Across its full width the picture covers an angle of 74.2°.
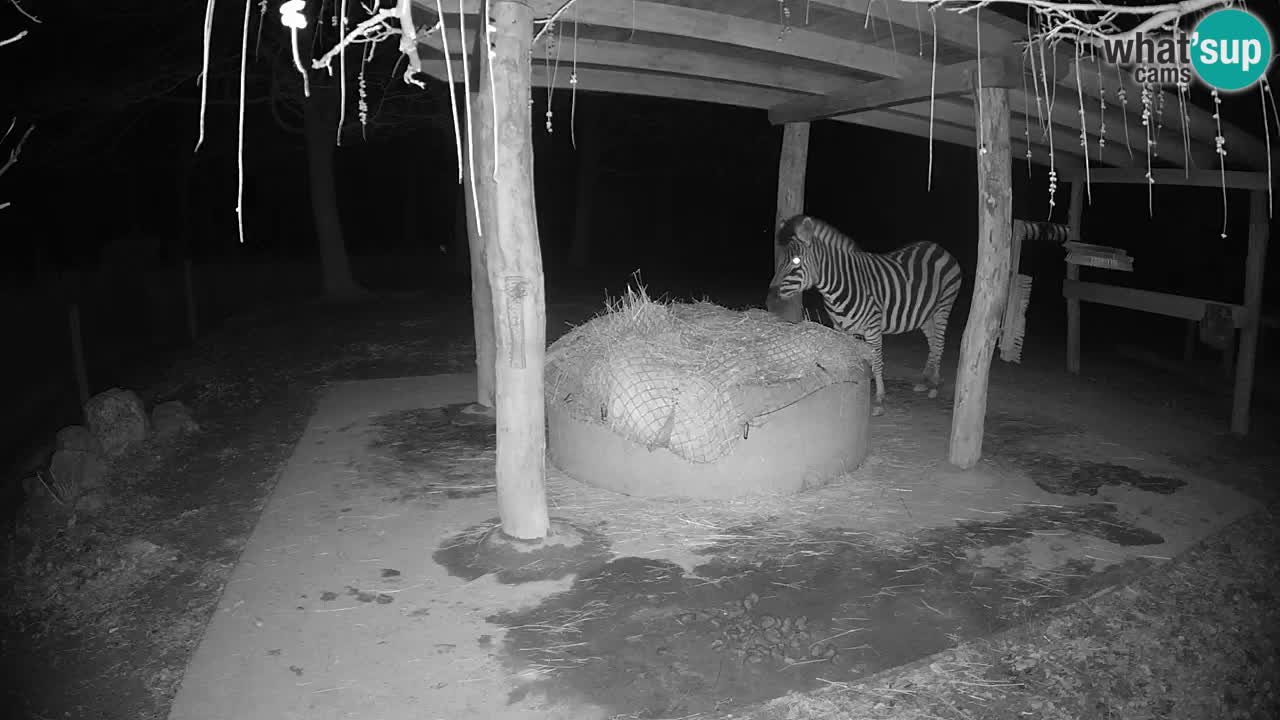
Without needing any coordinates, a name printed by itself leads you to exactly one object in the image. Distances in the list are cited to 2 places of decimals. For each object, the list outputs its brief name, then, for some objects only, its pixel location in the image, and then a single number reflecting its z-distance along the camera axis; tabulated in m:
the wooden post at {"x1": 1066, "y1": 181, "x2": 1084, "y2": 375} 8.75
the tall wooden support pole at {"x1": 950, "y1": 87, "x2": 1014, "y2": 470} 5.34
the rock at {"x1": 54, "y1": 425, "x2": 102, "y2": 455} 5.96
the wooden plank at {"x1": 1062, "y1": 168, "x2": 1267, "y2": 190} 6.25
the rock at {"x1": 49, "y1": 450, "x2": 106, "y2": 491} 5.58
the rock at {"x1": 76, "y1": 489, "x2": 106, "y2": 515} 5.27
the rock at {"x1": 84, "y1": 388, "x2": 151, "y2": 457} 6.32
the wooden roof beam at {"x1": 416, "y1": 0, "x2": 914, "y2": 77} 4.82
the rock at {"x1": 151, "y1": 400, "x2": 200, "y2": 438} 6.76
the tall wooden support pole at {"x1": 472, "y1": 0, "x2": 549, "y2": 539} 3.98
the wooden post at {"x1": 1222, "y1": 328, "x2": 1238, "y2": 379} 8.72
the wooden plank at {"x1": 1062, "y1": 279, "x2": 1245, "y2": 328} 7.00
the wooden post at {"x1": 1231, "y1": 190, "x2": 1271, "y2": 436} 6.49
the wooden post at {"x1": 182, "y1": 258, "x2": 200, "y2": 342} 10.92
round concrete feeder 5.14
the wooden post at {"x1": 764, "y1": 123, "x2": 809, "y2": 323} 7.95
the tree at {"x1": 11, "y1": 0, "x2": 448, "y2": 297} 10.52
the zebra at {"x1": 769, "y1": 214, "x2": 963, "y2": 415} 6.99
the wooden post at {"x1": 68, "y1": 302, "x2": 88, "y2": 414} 7.21
